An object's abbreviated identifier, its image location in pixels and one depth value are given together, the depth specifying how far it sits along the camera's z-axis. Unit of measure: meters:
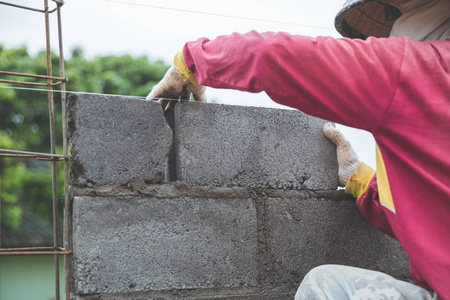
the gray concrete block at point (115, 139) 2.13
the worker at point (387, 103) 1.66
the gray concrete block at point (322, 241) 2.43
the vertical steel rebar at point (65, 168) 2.09
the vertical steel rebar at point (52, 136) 2.11
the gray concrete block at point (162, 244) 2.07
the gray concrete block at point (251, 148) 2.35
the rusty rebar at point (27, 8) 2.10
